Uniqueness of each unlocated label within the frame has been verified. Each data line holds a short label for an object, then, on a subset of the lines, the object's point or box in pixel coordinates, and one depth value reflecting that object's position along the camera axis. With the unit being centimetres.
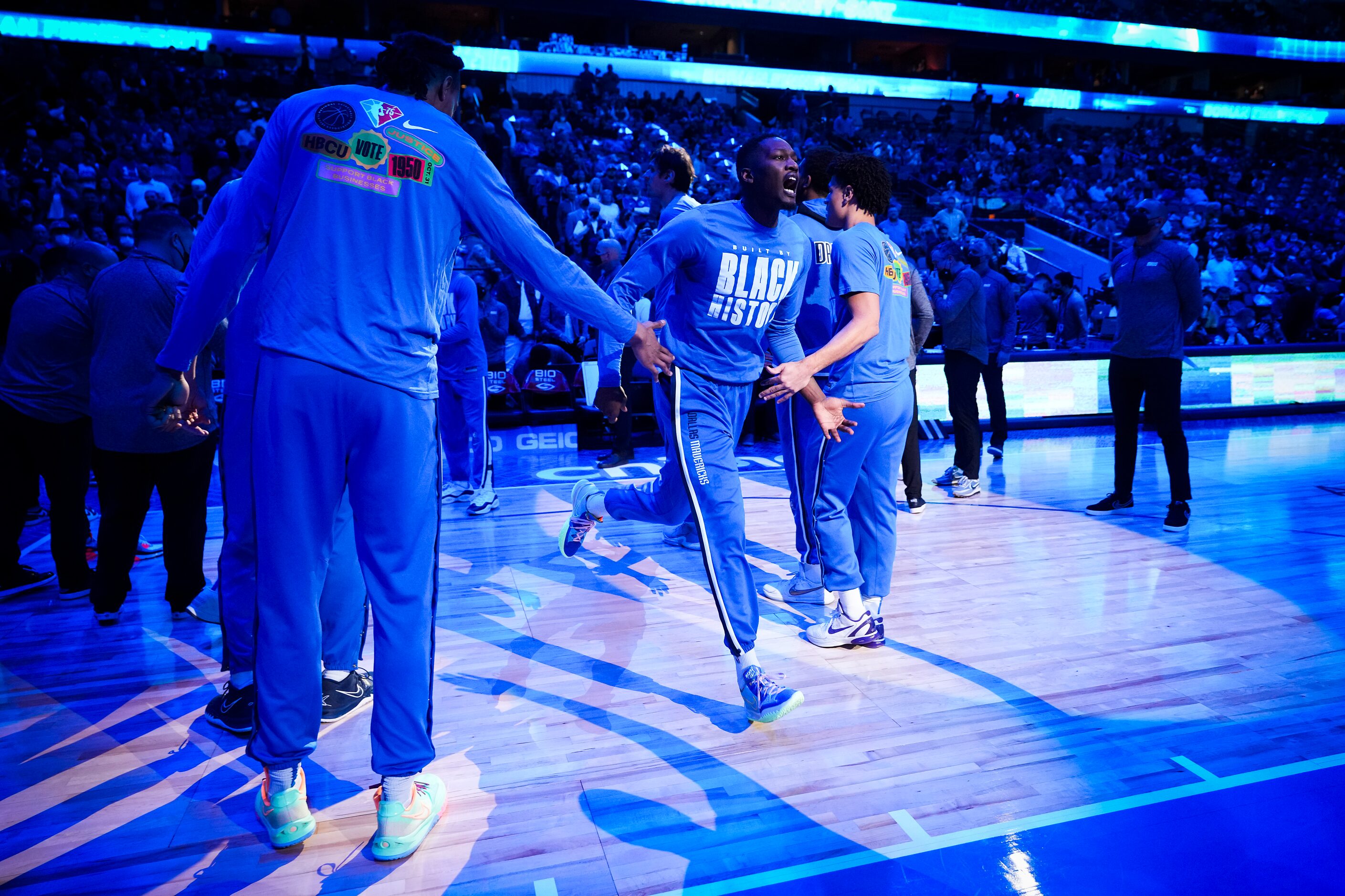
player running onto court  269
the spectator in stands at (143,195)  1143
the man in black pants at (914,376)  511
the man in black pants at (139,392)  318
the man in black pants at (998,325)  682
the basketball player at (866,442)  323
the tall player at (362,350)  183
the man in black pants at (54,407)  372
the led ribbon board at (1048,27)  2788
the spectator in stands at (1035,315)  985
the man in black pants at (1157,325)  488
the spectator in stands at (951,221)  1586
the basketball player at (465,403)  518
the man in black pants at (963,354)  582
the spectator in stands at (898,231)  1334
